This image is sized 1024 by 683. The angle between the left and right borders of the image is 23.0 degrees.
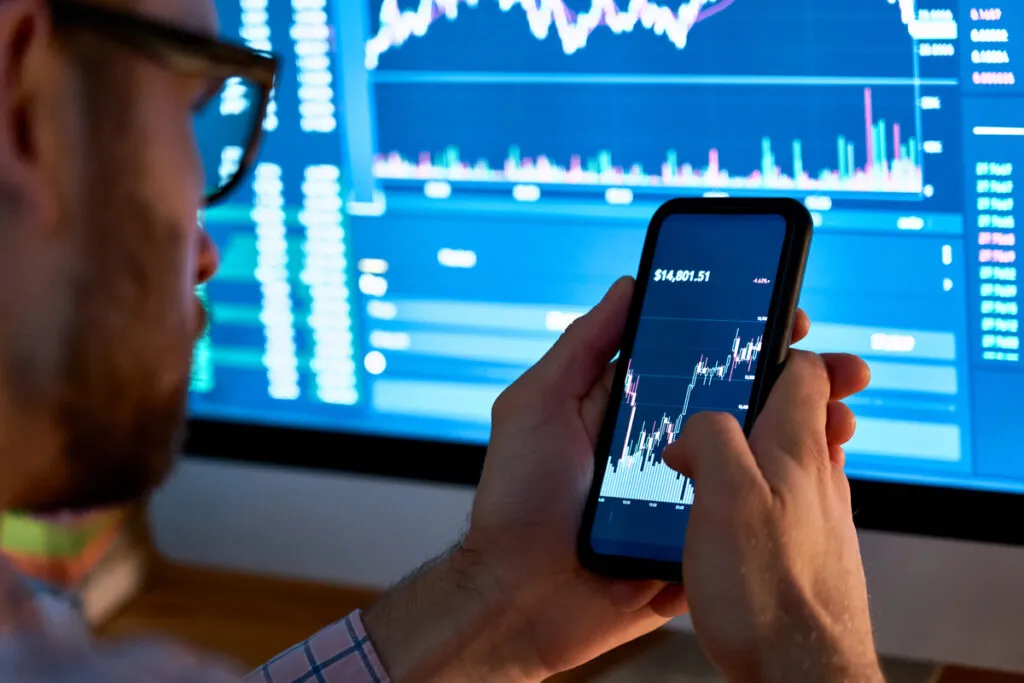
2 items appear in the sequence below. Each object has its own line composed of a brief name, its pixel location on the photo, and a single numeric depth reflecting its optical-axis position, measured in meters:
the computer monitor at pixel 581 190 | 0.99
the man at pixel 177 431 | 0.82
